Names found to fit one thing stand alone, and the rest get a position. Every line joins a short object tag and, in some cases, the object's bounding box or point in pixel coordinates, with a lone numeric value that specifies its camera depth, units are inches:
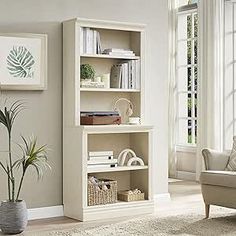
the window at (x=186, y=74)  362.3
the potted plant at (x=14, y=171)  211.9
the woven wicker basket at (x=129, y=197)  250.5
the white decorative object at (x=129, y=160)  252.5
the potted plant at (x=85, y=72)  242.5
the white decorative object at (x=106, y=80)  248.9
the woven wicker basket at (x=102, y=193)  238.8
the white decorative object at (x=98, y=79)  247.3
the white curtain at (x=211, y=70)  333.7
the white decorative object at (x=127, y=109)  260.1
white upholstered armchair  224.1
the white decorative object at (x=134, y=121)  254.4
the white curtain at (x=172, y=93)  370.3
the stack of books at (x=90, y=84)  241.4
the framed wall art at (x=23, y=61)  229.3
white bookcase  237.0
